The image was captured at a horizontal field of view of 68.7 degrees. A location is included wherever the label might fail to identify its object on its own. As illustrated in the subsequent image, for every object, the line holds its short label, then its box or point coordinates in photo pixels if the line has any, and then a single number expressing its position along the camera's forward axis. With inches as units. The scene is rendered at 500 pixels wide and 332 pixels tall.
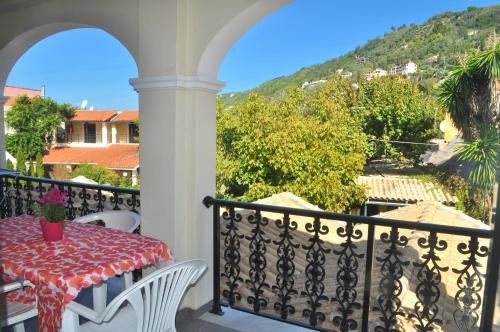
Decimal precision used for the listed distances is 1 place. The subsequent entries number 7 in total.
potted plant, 83.4
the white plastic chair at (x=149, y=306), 62.0
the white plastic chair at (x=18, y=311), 71.1
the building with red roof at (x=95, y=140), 1003.3
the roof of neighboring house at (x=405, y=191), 642.2
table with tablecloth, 66.7
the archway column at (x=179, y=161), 98.9
